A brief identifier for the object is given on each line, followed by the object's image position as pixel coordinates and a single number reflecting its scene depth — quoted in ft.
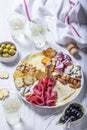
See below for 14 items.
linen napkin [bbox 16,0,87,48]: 3.96
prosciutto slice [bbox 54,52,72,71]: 3.72
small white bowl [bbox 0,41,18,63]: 3.82
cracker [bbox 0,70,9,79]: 3.73
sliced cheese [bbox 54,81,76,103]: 3.50
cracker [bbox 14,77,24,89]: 3.59
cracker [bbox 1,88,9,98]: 3.58
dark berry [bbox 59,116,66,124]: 3.24
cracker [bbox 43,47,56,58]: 3.85
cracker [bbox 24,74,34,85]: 3.60
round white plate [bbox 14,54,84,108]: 3.45
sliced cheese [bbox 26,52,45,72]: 3.77
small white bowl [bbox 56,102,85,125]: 3.21
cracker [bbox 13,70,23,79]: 3.68
